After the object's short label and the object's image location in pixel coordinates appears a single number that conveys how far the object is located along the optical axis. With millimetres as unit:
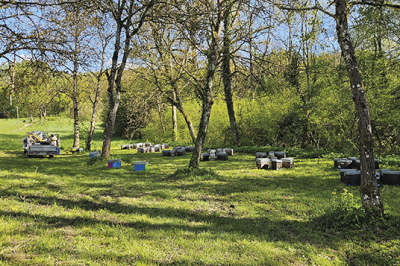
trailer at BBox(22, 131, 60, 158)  14555
